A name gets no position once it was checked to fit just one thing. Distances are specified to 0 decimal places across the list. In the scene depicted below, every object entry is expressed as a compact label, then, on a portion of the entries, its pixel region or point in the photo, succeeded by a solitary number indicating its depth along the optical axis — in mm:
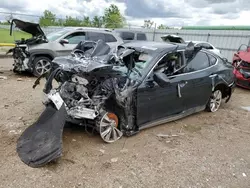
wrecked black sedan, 3381
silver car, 7590
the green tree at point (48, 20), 19495
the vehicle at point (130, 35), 12409
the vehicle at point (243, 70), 8078
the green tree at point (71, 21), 20606
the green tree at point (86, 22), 24047
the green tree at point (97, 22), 23808
